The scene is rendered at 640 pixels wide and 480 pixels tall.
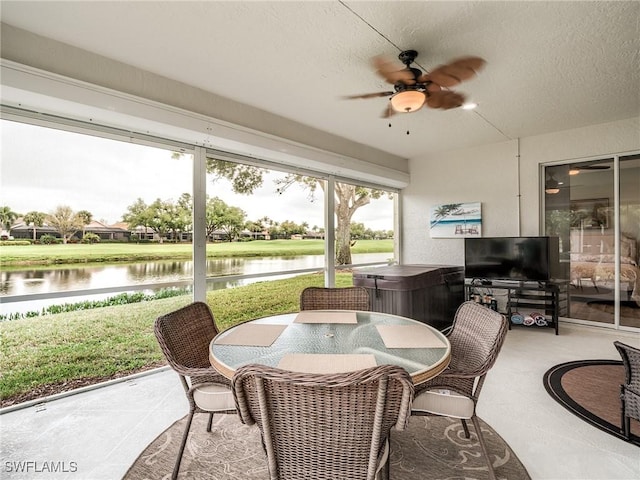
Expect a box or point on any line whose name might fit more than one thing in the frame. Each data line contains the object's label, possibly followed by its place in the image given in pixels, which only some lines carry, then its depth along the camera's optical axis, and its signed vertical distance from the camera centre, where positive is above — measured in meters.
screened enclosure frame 2.58 +0.84
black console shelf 4.20 -0.83
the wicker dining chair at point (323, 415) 1.00 -0.60
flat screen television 4.25 -0.30
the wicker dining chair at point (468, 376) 1.61 -0.76
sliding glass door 4.07 +0.07
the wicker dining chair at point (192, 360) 1.67 -0.70
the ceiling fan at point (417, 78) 2.34 +1.42
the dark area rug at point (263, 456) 1.75 -1.32
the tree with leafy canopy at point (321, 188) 4.00 +0.80
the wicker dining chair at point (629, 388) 1.87 -0.92
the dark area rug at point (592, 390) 2.18 -1.29
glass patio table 1.41 -0.56
